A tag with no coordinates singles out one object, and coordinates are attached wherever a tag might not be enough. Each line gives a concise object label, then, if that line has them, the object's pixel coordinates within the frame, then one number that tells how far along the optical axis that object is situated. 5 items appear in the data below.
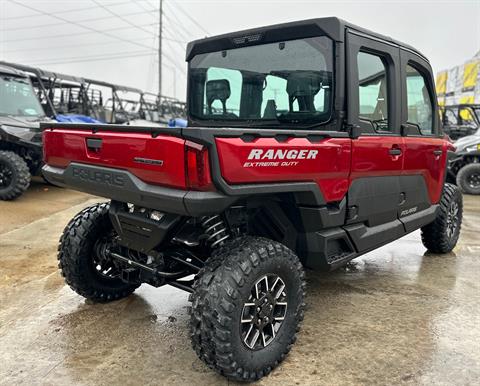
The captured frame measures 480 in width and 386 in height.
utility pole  34.84
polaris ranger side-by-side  2.25
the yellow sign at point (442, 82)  26.99
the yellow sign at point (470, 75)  21.78
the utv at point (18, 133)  7.13
